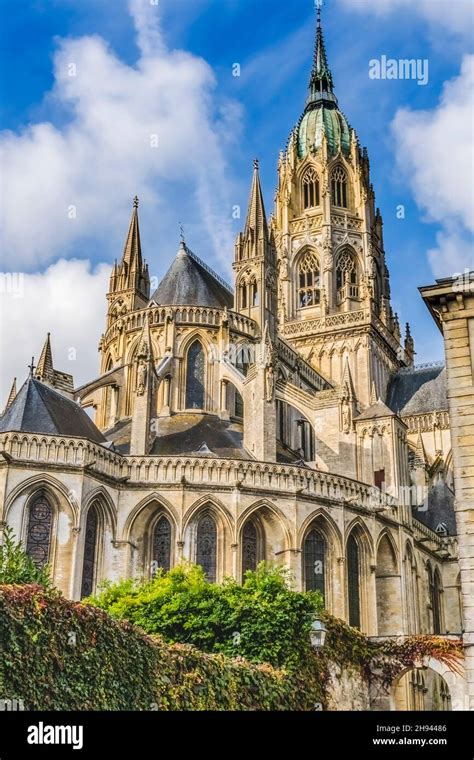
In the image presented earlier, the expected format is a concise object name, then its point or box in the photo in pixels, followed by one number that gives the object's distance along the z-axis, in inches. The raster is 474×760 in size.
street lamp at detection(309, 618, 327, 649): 918.4
